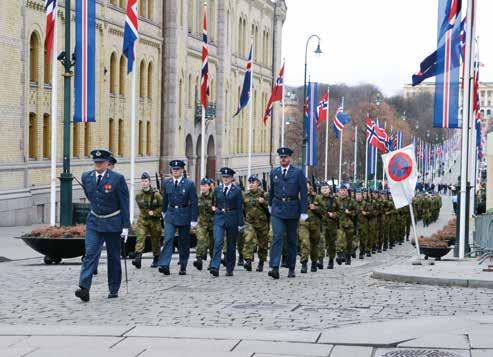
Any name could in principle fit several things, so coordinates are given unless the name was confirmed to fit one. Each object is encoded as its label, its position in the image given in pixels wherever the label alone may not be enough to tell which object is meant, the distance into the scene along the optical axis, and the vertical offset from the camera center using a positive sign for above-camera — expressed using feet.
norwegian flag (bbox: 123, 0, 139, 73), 86.12 +9.93
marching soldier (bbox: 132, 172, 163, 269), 57.88 -3.77
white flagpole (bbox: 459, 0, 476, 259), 64.59 +2.35
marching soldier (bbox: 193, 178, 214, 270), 59.36 -4.14
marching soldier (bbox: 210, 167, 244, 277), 54.39 -3.55
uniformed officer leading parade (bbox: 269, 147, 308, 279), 52.90 -2.76
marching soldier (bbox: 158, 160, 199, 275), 53.42 -3.31
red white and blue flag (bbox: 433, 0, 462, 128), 65.92 +5.37
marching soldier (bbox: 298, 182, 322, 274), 58.95 -4.96
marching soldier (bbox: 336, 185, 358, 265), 73.72 -5.60
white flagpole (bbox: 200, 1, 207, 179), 105.60 +1.60
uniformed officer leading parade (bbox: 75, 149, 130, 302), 42.50 -2.69
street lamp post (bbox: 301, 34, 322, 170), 151.43 +3.33
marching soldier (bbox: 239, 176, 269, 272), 58.95 -4.18
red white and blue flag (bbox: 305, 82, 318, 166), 150.41 +3.99
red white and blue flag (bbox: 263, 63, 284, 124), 136.98 +7.58
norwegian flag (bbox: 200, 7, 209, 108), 100.68 +7.35
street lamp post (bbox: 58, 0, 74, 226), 73.41 -0.37
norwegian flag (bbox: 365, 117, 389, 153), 164.04 +2.07
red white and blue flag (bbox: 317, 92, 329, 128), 166.55 +6.43
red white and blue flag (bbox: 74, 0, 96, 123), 78.12 +7.07
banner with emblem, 61.21 -1.28
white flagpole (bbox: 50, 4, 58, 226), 80.50 +2.62
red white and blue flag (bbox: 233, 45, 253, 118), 126.31 +7.51
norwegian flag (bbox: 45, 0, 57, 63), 77.56 +9.51
